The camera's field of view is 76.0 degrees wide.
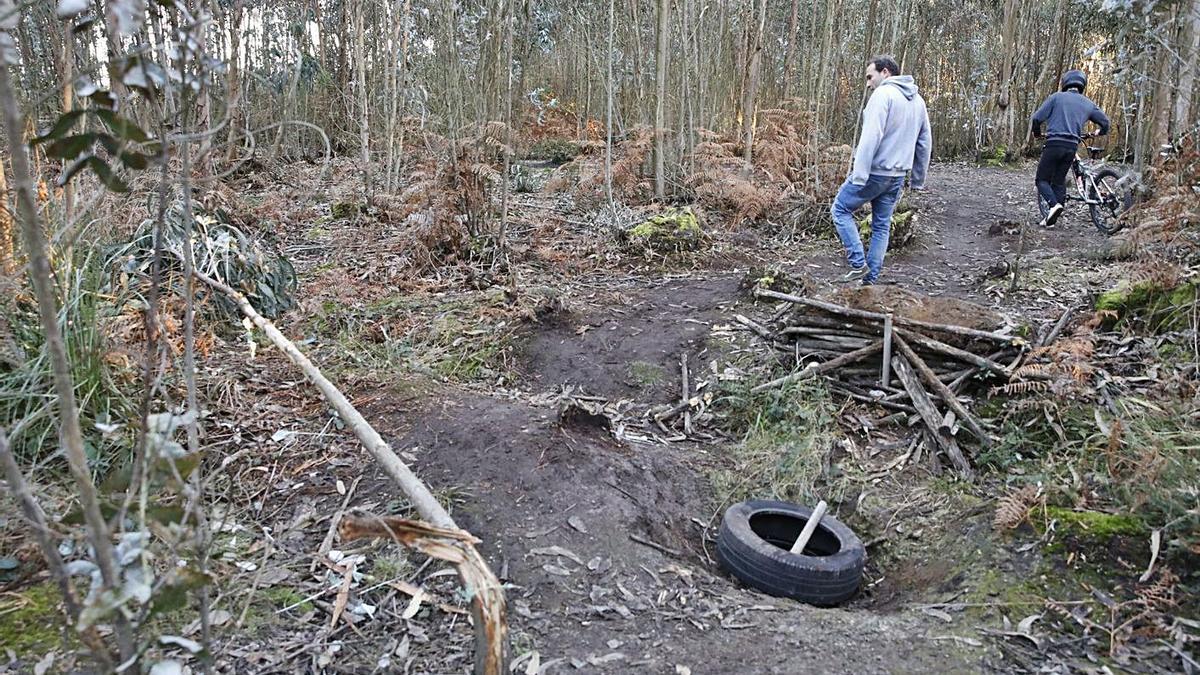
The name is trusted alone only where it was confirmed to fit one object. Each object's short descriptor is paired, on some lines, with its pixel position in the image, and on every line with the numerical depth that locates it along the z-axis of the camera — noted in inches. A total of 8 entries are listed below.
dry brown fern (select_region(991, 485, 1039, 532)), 131.3
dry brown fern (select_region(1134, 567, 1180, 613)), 110.5
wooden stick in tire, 143.9
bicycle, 359.3
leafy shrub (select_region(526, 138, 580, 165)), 649.6
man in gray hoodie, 246.5
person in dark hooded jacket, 346.3
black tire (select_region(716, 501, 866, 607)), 134.0
